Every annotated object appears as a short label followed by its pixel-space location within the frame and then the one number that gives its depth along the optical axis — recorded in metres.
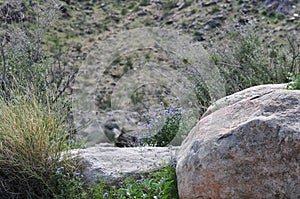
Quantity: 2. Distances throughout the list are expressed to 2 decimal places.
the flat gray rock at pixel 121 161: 4.31
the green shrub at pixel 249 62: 7.23
